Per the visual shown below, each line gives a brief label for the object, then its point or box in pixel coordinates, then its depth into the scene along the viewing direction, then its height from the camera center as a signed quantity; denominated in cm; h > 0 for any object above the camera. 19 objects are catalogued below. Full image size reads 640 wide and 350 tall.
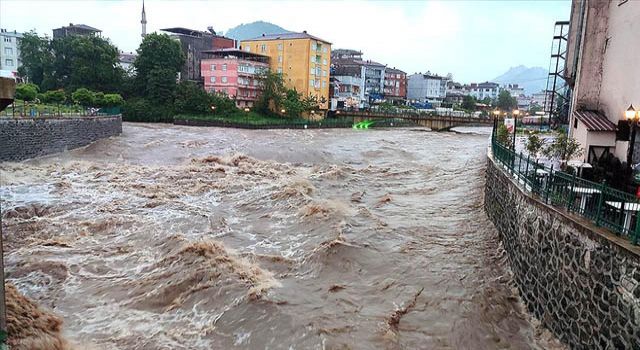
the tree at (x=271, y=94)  6738 +275
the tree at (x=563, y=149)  1638 -83
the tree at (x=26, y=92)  3800 +63
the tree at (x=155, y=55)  6462 +734
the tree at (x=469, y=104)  10779 +417
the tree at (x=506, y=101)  11778 +577
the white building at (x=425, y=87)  12056 +869
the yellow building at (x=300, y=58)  7200 +882
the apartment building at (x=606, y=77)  1552 +194
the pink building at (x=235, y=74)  6919 +545
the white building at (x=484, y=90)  15762 +1124
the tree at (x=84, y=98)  4356 +50
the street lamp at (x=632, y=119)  1121 +27
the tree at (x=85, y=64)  6293 +549
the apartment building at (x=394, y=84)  11206 +844
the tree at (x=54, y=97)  4628 +42
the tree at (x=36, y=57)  6562 +627
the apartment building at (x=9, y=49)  8406 +927
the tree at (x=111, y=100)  4547 +38
